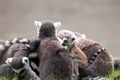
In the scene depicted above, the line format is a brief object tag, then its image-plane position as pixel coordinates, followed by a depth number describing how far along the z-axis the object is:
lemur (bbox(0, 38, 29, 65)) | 19.09
